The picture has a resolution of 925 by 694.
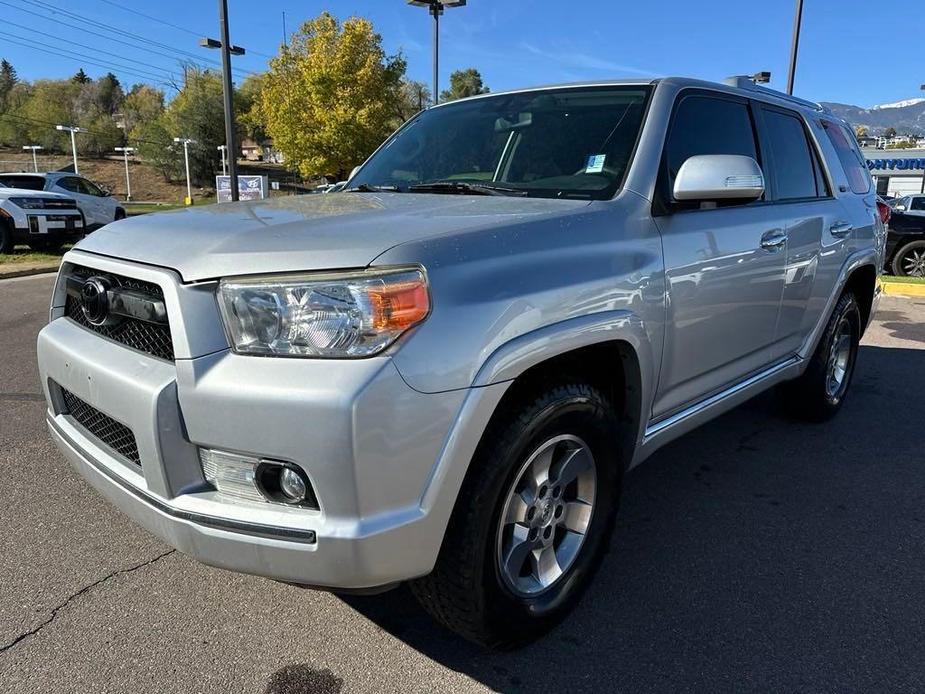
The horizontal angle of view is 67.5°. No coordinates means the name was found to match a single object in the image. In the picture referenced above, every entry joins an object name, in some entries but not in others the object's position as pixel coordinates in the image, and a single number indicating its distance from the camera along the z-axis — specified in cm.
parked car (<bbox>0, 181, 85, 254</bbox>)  1333
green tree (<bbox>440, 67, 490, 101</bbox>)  6994
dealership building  4462
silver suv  175
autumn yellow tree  3141
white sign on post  1647
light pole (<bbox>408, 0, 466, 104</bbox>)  1796
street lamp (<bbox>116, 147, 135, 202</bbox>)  5511
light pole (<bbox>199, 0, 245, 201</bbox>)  1482
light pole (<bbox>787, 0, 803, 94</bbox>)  1667
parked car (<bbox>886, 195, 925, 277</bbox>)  1198
